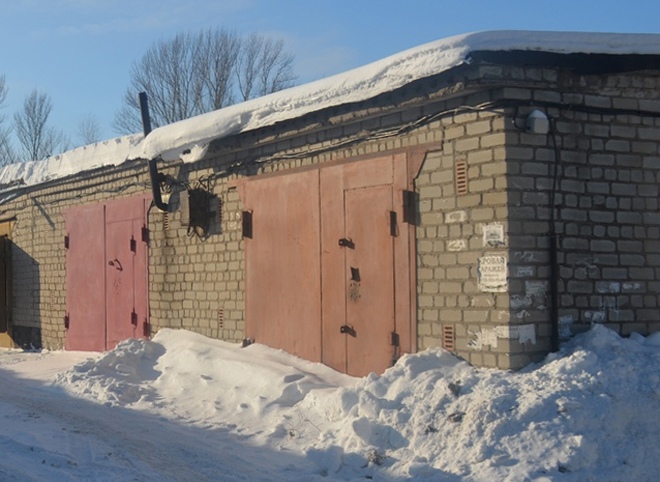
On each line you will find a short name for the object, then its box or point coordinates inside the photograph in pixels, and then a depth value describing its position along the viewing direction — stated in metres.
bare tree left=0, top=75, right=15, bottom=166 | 42.00
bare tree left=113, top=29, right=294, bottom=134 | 36.16
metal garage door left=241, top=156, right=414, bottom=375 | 9.82
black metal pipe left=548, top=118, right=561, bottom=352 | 8.73
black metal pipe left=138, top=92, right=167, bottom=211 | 13.91
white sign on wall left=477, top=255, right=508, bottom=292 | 8.67
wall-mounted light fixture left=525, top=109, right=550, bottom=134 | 8.65
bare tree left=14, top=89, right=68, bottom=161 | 42.81
